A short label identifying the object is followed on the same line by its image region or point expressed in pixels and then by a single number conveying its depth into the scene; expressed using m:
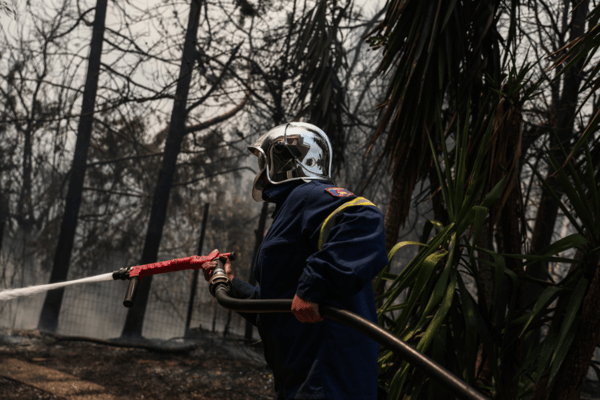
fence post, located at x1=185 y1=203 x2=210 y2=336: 4.97
